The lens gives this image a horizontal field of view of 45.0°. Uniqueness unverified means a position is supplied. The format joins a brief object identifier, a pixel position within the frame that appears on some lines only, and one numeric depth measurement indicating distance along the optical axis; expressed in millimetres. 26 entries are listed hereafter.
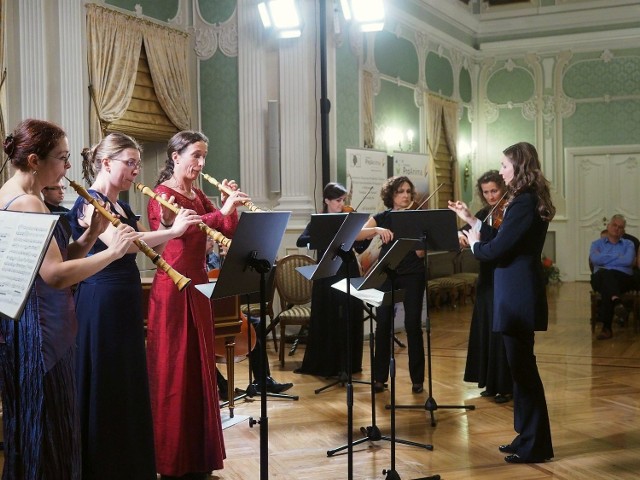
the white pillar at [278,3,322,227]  7828
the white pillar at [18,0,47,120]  6488
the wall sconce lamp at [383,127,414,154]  10523
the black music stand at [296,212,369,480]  3455
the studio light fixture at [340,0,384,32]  8109
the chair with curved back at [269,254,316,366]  6938
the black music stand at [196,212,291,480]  2801
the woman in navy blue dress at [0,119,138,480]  2477
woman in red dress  3576
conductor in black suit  3814
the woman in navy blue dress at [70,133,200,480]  3102
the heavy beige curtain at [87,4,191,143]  7070
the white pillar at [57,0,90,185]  6680
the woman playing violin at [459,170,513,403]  5207
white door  13117
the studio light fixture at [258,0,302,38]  7566
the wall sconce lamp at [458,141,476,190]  13188
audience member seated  8055
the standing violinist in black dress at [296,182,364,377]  5984
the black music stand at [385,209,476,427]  4688
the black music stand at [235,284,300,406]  5414
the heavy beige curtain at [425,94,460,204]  11688
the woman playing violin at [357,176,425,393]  5379
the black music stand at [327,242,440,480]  3623
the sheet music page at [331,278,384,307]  3836
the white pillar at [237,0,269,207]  8008
